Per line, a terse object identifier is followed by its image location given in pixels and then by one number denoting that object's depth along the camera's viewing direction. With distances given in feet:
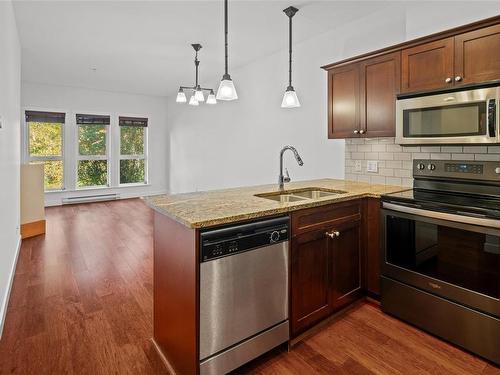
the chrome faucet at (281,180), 8.88
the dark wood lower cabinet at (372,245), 7.99
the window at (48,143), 22.18
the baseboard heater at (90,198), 23.67
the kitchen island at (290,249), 5.17
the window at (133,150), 25.93
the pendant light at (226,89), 7.82
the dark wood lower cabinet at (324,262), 6.50
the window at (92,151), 24.13
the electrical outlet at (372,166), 10.07
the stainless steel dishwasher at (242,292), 5.08
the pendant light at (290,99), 8.44
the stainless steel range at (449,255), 5.96
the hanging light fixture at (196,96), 12.66
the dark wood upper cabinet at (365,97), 8.49
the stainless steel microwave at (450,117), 6.52
